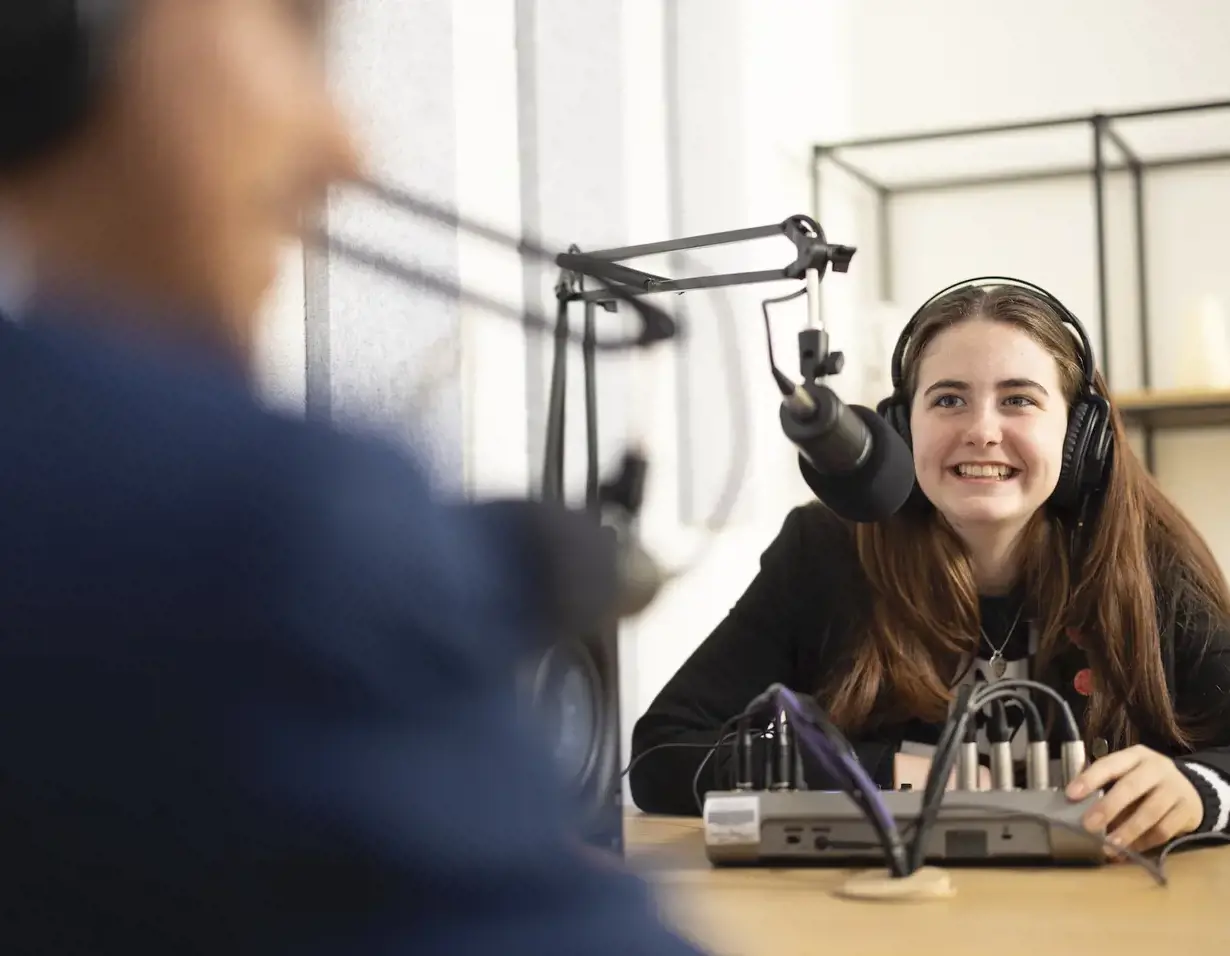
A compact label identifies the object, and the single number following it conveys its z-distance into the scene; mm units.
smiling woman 1373
